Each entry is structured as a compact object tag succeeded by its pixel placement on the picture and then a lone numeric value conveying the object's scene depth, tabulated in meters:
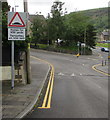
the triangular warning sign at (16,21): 10.27
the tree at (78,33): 53.72
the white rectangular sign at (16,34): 10.32
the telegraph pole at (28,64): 13.04
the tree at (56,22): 50.88
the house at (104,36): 181.75
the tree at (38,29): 53.06
